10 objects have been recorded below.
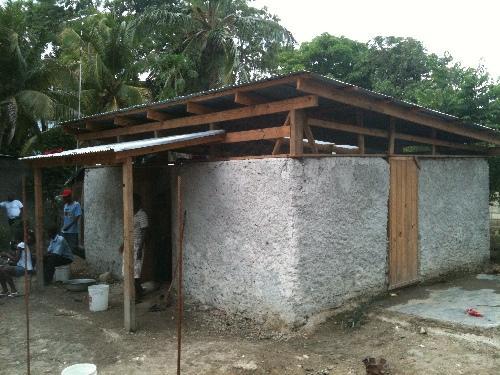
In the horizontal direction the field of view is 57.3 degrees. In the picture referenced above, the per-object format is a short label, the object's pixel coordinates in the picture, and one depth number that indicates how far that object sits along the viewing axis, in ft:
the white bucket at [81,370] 12.39
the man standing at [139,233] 23.39
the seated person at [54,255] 29.25
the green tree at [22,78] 47.11
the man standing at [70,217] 32.48
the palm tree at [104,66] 54.44
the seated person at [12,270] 26.03
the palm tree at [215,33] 61.78
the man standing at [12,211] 39.96
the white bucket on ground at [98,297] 23.15
